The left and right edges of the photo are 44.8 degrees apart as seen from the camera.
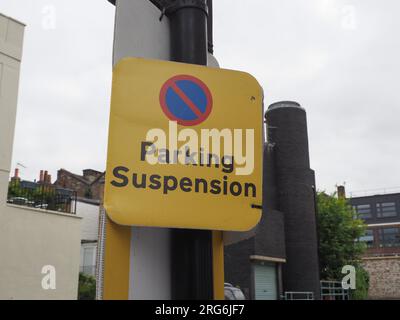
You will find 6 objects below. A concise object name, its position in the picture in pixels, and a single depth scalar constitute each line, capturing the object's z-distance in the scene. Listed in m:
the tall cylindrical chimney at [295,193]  26.48
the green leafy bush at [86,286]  19.88
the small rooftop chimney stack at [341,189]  54.99
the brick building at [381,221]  61.28
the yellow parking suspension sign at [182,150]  2.49
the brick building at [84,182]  34.81
